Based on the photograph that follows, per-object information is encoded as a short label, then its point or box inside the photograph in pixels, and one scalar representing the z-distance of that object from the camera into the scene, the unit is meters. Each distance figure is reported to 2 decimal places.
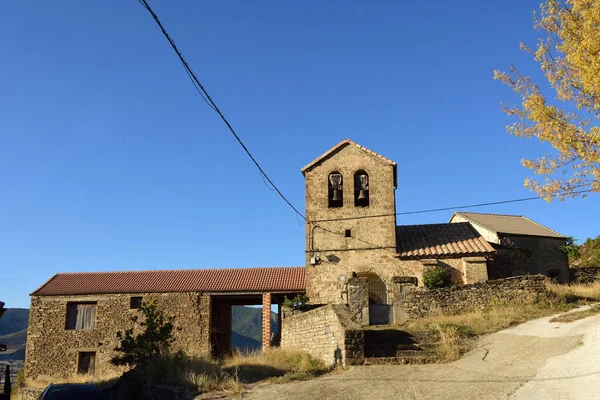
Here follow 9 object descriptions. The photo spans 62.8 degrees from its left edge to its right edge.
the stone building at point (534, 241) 28.11
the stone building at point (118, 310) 24.89
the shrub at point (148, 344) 15.33
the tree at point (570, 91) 12.10
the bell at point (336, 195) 22.72
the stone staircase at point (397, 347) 12.70
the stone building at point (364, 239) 21.30
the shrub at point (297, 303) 19.86
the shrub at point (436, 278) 20.38
